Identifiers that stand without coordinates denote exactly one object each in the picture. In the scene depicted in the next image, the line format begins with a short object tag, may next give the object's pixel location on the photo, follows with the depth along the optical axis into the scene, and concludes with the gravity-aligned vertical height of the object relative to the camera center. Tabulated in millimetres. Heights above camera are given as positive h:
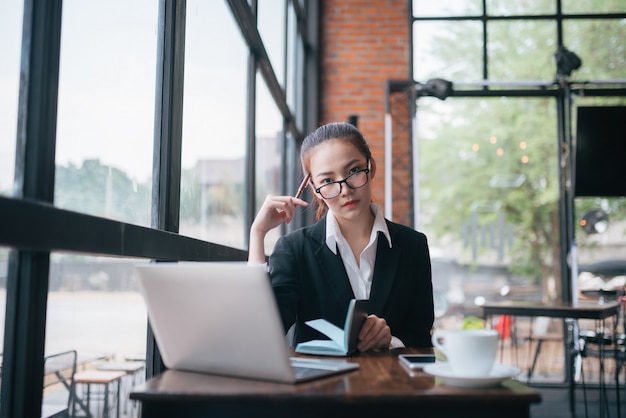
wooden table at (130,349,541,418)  932 -196
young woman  1717 +20
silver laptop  987 -95
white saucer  969 -169
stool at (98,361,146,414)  1512 -285
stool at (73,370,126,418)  1320 -268
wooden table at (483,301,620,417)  3738 -252
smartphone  1145 -177
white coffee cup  997 -132
